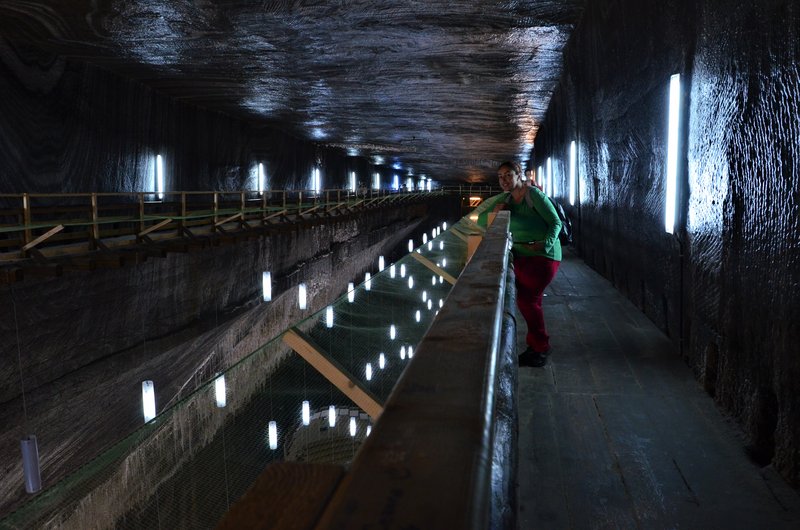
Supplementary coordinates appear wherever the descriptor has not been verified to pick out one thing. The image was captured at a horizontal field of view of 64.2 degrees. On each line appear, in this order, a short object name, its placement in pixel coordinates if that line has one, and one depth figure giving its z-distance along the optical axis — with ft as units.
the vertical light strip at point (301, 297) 56.18
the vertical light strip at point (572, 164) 41.14
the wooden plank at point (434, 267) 13.80
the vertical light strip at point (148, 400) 35.32
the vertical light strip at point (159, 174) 57.57
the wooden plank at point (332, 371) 7.51
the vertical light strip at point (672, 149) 15.81
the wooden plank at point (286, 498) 2.72
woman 15.33
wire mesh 6.21
